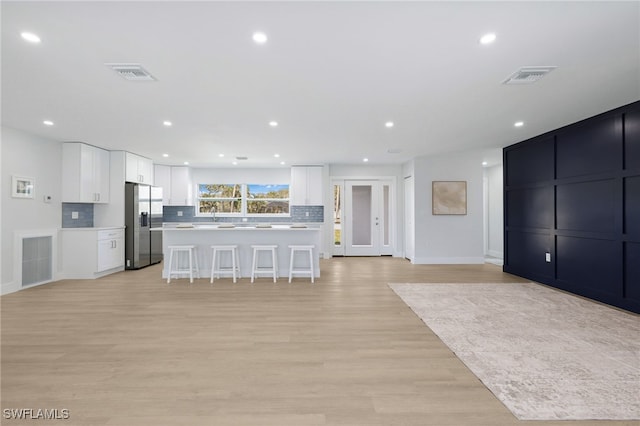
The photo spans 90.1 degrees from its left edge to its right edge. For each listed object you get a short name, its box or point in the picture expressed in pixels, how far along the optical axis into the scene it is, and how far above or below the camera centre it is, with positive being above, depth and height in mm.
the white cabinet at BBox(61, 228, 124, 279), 5918 -702
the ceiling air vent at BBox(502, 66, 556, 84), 2900 +1340
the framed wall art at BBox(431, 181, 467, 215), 7543 +425
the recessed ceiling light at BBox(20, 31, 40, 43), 2334 +1317
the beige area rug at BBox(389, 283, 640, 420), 2002 -1149
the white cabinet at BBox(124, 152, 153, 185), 6805 +1033
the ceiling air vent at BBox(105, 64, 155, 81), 2836 +1318
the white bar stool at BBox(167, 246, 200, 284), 5523 -845
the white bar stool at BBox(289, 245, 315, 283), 5582 -822
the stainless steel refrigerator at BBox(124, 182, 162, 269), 6773 -196
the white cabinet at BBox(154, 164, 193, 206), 8773 +799
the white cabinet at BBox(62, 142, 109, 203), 5941 +797
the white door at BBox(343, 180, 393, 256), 8898 -65
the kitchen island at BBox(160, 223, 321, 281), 6000 -472
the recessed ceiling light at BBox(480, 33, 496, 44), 2342 +1326
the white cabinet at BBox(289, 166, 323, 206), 8547 +841
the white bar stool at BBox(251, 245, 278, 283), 5594 -846
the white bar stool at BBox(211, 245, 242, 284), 5594 -855
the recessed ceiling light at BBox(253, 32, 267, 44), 2326 +1319
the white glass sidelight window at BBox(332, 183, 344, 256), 8891 -152
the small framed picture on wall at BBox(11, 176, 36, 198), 4953 +444
